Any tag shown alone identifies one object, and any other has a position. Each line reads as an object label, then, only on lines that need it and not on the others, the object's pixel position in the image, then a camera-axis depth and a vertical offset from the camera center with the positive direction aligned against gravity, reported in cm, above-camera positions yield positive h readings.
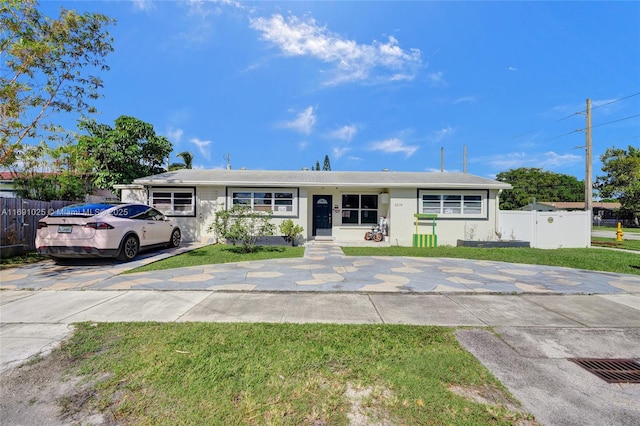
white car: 669 -48
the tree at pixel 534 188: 4592 +501
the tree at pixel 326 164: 5654 +990
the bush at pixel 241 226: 951 -41
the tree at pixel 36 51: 674 +394
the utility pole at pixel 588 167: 1466 +252
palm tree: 2416 +465
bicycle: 1297 -91
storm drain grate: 248 -139
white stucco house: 1227 +64
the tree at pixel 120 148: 1570 +363
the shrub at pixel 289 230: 1180 -66
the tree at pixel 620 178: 3078 +460
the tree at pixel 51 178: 1047 +128
